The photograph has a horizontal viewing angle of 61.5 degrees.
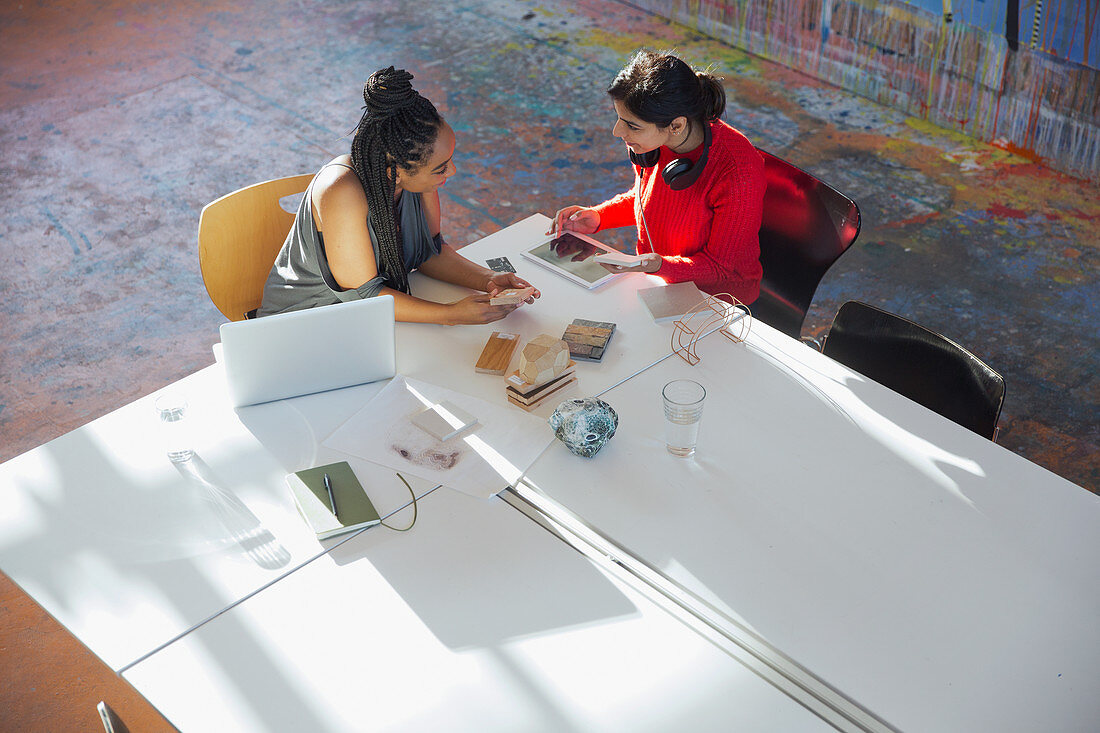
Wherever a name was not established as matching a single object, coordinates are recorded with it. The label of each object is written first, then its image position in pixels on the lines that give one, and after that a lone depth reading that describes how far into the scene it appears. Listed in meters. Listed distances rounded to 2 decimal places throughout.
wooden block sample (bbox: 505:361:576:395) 2.09
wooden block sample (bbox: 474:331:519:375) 2.22
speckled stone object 1.91
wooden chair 2.62
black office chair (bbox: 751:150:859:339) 2.54
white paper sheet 1.93
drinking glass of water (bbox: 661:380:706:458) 1.91
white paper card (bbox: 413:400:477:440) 2.03
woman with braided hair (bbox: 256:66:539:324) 2.33
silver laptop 2.01
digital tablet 2.55
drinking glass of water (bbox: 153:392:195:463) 1.97
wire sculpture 2.29
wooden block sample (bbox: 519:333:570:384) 2.10
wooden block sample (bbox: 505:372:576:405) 2.09
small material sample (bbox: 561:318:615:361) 2.25
